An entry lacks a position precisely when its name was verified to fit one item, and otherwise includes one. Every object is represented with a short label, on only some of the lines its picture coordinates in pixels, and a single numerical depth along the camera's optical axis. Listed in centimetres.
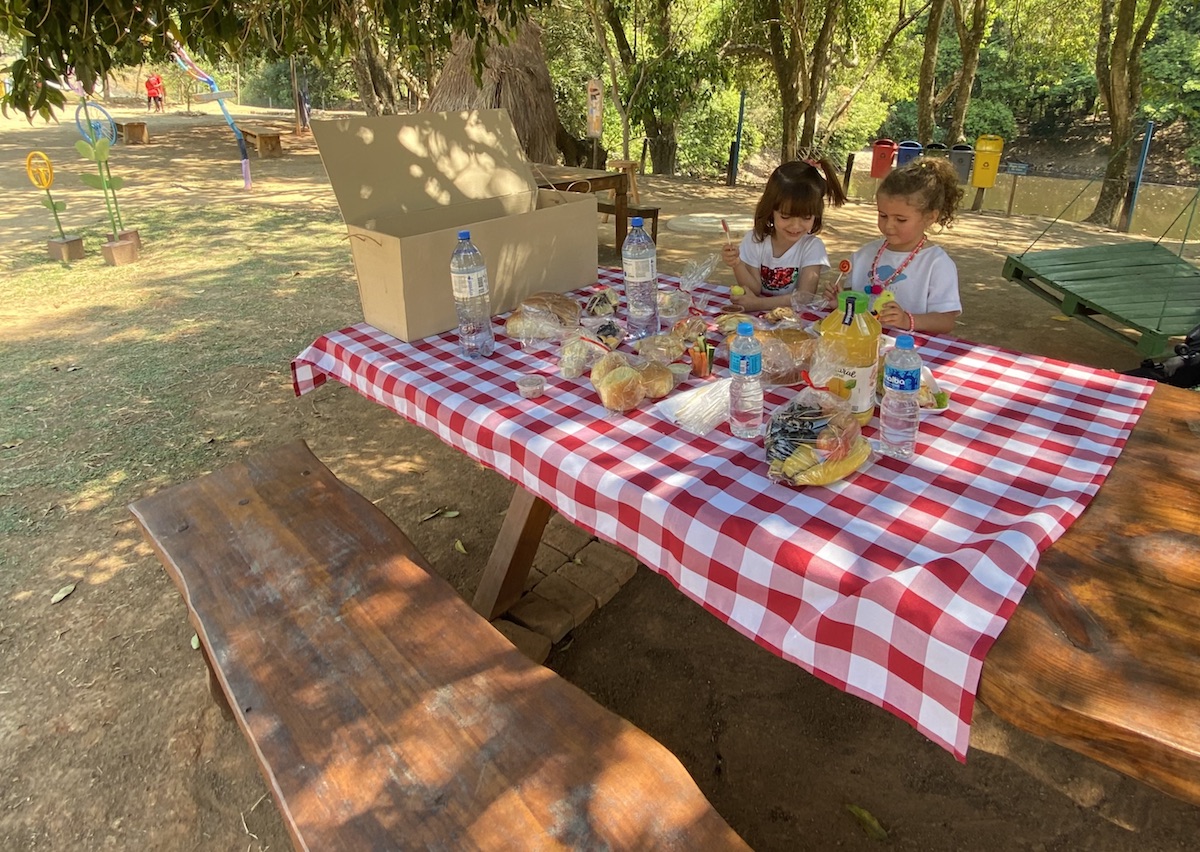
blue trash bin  987
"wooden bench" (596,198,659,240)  617
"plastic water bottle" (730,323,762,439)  151
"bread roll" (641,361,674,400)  177
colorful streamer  1059
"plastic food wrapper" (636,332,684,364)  196
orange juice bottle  159
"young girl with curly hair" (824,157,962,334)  245
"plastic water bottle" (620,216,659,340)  213
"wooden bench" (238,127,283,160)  1466
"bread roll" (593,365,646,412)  170
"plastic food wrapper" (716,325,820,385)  184
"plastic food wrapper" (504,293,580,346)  216
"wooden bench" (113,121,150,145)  1611
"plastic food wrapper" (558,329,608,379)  192
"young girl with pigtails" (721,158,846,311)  271
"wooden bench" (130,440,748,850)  116
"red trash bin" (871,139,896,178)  1017
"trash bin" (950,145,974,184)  992
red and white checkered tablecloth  110
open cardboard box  215
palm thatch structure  794
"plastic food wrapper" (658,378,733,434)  162
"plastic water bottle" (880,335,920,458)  142
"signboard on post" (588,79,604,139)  911
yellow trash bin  934
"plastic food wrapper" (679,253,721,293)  264
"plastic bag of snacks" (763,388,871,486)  138
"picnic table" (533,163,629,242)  637
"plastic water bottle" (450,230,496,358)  199
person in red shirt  2409
